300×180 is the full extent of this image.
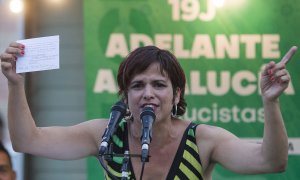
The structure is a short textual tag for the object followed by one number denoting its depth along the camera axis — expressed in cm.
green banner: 1168
